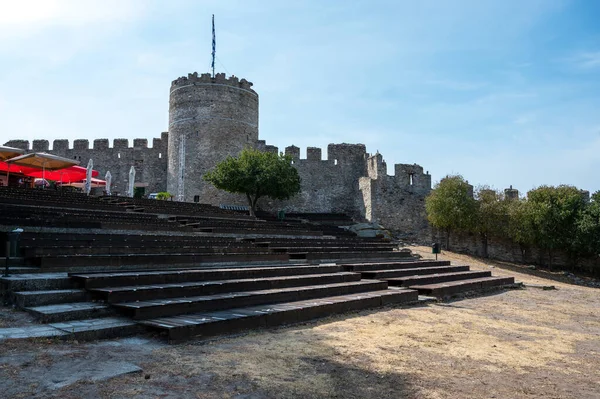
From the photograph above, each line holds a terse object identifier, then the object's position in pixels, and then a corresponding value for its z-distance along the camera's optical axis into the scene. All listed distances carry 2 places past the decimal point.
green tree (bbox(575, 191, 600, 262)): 26.70
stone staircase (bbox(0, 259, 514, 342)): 5.92
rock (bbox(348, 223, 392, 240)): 26.47
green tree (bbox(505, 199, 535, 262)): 28.17
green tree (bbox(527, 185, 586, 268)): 27.81
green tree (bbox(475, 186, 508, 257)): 28.23
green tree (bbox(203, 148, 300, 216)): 26.30
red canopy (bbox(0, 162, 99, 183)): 22.04
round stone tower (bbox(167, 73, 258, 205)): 31.36
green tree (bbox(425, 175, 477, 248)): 27.52
